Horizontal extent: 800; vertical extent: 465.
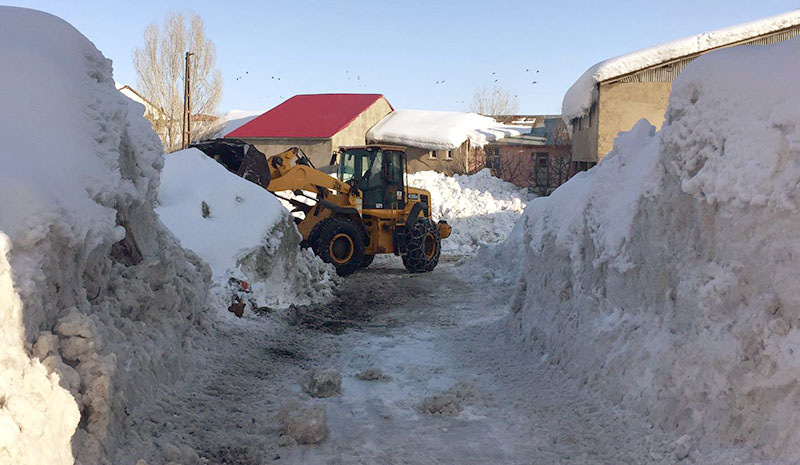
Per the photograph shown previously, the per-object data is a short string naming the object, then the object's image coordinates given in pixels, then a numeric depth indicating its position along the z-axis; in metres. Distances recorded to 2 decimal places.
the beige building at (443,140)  34.47
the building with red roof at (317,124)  35.16
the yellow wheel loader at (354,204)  13.35
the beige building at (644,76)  19.95
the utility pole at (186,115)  27.55
